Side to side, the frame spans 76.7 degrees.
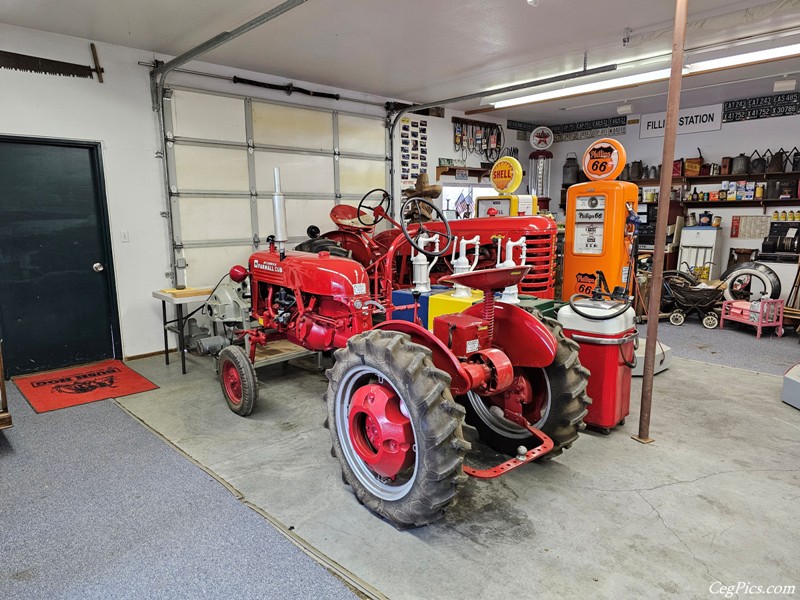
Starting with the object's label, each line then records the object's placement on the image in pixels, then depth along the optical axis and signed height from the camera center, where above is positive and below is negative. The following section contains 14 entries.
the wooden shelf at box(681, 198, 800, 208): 7.00 +0.21
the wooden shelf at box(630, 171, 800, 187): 7.06 +0.57
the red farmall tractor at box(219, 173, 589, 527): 2.03 -0.83
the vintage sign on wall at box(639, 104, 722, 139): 7.68 +1.50
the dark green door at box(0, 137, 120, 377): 4.36 -0.35
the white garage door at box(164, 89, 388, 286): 5.12 +0.55
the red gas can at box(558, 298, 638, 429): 3.08 -0.82
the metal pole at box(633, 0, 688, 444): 2.81 +0.02
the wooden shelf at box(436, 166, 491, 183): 7.65 +0.72
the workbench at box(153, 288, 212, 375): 4.38 -0.69
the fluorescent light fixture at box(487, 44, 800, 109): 4.33 +1.41
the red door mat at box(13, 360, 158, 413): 3.85 -1.36
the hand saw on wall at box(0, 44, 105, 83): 4.14 +1.29
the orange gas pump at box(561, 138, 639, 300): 4.78 -0.05
